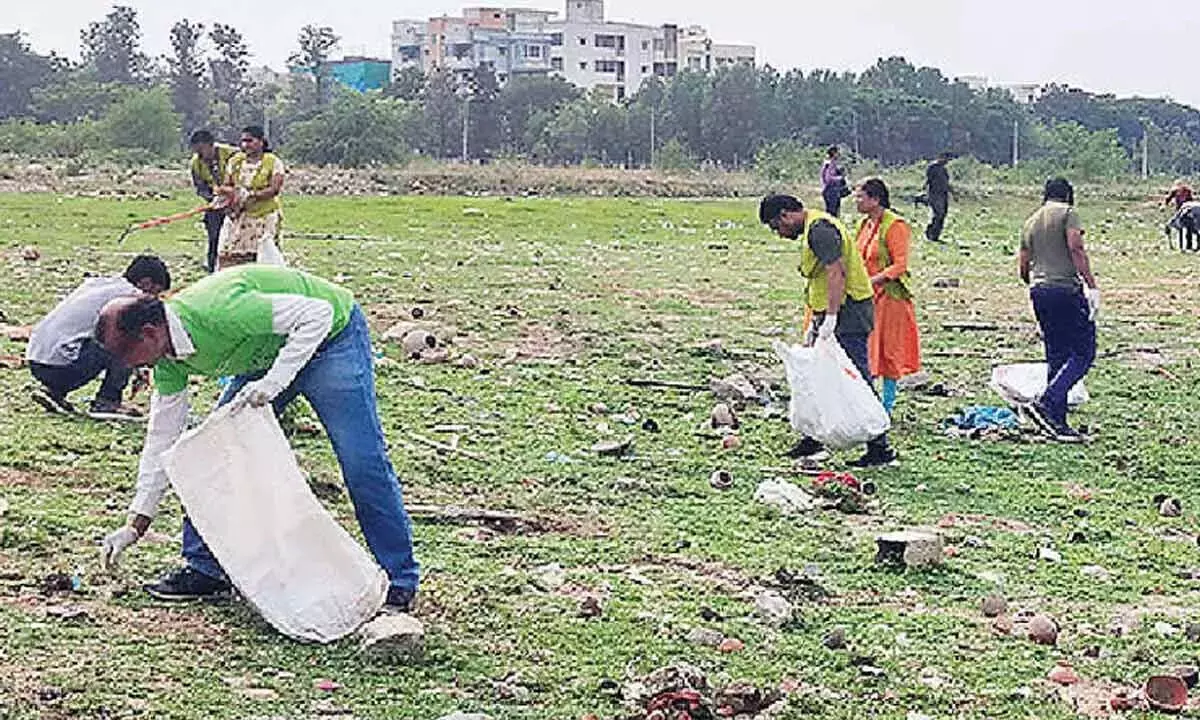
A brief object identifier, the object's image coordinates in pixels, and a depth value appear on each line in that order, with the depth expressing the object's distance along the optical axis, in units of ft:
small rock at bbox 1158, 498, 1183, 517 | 28.73
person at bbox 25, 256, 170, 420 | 32.45
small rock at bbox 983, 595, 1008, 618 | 21.99
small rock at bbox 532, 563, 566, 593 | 22.41
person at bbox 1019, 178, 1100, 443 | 35.27
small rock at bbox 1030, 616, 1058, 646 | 20.74
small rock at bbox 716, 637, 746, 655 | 19.84
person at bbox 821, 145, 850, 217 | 85.10
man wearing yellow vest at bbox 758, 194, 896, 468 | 31.14
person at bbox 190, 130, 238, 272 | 46.42
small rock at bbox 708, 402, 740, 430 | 35.73
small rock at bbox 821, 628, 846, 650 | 20.12
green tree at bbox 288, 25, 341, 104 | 265.54
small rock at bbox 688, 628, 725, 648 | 20.04
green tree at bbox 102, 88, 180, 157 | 195.83
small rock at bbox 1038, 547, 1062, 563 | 25.18
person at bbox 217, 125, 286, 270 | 42.75
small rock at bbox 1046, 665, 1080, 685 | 19.19
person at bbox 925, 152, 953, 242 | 91.50
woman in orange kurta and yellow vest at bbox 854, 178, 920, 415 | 34.17
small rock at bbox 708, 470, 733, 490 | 29.94
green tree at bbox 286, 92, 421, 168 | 197.36
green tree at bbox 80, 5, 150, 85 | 291.58
